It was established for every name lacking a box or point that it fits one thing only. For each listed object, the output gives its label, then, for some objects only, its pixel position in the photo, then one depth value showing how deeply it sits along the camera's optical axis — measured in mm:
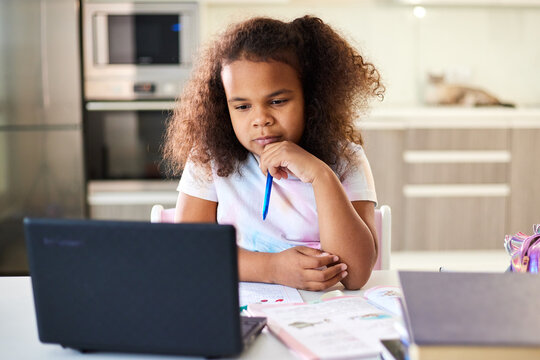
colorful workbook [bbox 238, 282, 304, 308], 940
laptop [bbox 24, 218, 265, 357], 633
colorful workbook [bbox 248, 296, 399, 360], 695
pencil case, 873
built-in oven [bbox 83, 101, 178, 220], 3125
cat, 3625
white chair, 1332
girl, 1099
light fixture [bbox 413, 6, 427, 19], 3713
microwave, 3102
